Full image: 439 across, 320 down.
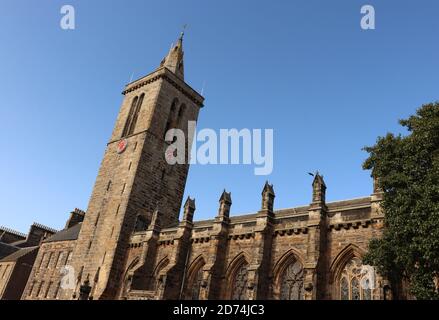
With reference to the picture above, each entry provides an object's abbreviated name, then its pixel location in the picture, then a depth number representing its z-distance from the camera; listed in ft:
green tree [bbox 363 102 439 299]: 46.39
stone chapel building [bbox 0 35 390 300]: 69.10
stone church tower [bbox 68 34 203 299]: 107.65
